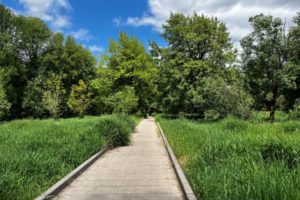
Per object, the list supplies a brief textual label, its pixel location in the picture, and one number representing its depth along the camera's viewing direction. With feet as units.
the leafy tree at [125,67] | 108.68
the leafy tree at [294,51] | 68.03
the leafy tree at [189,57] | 69.15
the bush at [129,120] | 50.37
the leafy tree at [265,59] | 69.51
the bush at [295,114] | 42.65
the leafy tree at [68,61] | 123.85
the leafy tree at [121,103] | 61.54
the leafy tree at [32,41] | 114.93
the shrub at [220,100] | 46.66
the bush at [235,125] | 32.13
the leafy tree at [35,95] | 112.57
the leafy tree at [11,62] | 100.14
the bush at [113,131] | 29.96
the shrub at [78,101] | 103.52
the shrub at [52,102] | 87.35
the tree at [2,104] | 74.51
